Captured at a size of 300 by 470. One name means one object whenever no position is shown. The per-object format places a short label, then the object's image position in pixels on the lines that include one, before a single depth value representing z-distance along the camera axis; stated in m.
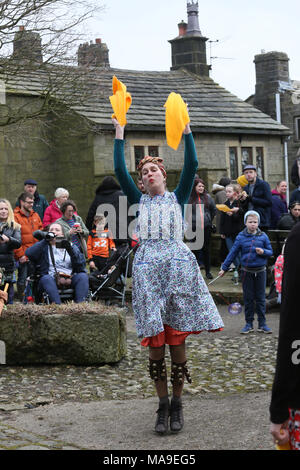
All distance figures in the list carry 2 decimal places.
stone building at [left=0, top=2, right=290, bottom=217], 19.55
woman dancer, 5.71
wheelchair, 10.01
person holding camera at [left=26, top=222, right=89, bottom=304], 9.98
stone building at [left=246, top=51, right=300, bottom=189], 35.06
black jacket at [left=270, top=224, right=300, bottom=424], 3.26
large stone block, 8.24
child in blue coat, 10.31
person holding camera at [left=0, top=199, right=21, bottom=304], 10.54
